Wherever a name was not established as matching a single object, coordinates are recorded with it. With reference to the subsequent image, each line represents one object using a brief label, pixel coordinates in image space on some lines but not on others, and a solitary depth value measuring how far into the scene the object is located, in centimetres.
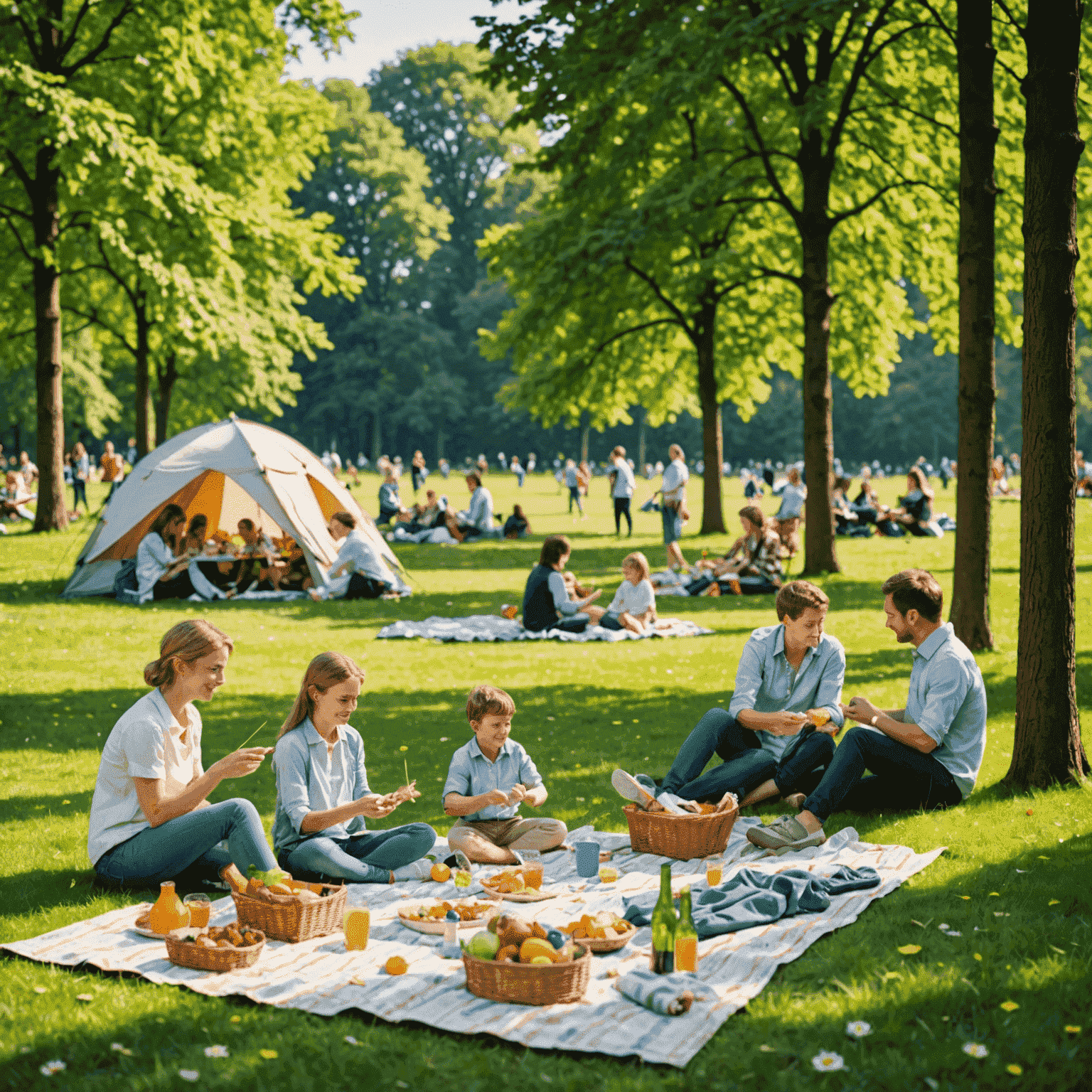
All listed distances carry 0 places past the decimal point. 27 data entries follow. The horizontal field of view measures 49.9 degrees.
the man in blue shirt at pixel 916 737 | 646
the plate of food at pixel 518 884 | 565
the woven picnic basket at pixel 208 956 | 469
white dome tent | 1692
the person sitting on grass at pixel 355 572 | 1705
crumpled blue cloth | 514
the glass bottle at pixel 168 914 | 505
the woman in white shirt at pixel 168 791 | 545
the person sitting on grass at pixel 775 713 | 691
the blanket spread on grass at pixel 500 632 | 1388
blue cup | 604
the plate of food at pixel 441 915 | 516
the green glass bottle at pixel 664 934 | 457
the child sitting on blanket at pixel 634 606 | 1384
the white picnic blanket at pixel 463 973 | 412
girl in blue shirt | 568
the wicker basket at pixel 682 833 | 624
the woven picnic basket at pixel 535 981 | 429
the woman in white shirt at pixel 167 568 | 1645
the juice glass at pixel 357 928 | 491
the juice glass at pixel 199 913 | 509
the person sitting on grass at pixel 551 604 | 1370
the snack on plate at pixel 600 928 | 486
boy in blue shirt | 624
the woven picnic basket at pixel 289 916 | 497
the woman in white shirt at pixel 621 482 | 2606
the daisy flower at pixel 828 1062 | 382
